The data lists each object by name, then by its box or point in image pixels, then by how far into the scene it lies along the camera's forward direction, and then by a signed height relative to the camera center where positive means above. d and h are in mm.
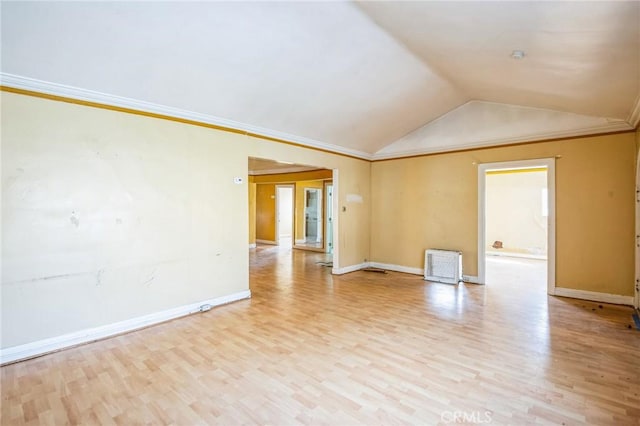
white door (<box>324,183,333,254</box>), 9051 -260
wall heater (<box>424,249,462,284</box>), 5645 -1004
